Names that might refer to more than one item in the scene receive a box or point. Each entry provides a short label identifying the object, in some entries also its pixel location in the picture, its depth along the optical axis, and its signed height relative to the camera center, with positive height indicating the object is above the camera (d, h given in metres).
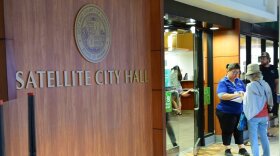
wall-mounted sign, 2.72 -0.07
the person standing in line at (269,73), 7.37 -0.13
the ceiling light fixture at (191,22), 5.79 +0.78
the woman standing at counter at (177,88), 5.87 -0.34
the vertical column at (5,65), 2.50 +0.04
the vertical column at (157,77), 4.15 -0.10
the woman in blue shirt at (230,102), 5.53 -0.54
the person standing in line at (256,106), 4.81 -0.53
